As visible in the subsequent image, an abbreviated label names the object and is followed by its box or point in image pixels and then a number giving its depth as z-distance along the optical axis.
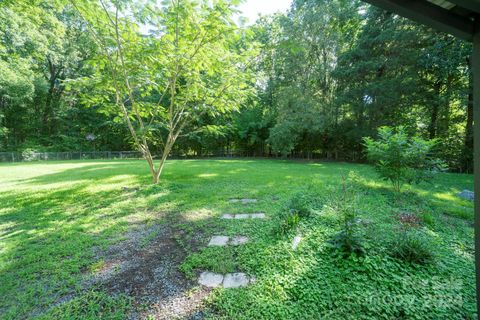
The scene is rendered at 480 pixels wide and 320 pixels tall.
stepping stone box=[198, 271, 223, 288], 2.08
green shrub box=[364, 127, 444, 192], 4.64
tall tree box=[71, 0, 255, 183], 4.23
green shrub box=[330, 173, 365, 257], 2.36
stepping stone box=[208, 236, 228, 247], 2.85
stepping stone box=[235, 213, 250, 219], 3.81
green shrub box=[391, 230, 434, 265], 2.27
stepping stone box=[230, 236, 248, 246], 2.87
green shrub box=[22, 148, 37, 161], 19.06
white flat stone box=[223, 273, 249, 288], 2.05
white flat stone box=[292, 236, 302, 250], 2.62
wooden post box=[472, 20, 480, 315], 1.34
